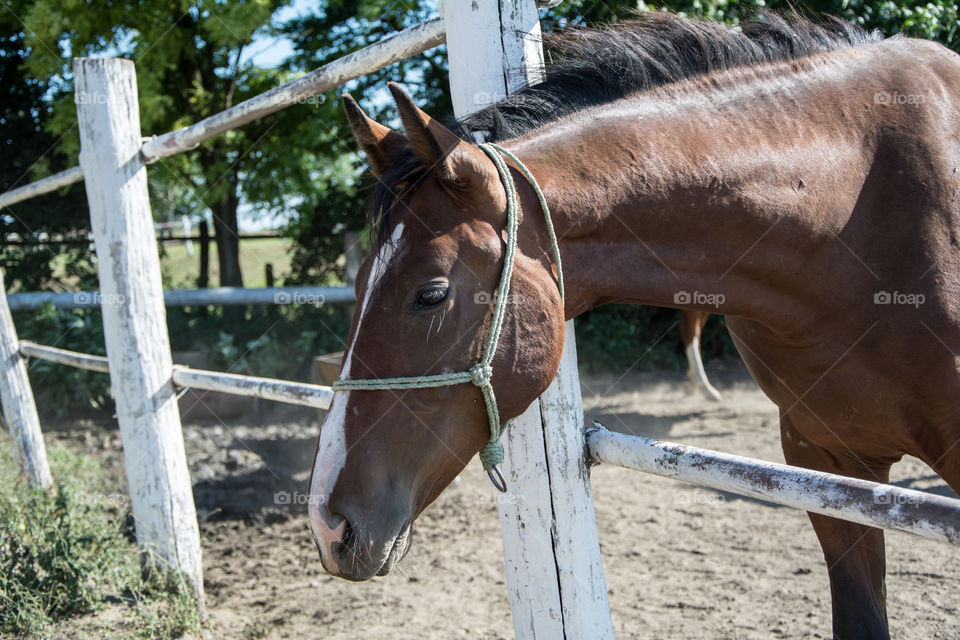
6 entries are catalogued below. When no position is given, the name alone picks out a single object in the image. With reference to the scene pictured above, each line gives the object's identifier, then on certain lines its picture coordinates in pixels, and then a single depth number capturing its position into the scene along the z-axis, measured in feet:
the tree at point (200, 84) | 24.17
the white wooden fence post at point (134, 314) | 10.28
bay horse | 4.79
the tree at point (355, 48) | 24.57
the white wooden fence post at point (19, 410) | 15.03
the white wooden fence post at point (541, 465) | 5.93
